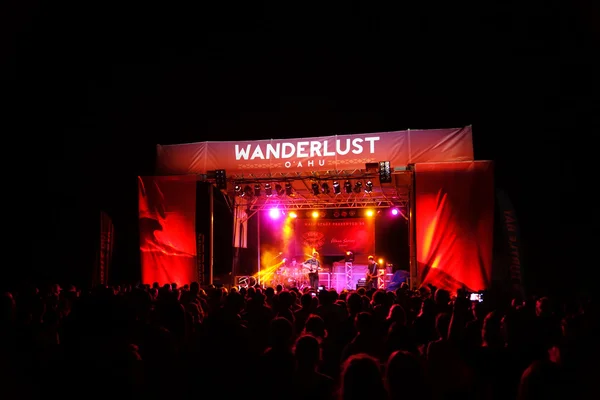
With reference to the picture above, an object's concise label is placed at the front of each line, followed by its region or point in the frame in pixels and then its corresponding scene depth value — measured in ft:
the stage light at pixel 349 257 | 70.03
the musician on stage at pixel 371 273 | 61.93
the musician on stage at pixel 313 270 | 65.57
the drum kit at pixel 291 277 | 69.95
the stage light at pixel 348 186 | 49.06
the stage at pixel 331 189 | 42.70
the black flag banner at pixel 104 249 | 46.21
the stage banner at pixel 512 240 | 40.42
